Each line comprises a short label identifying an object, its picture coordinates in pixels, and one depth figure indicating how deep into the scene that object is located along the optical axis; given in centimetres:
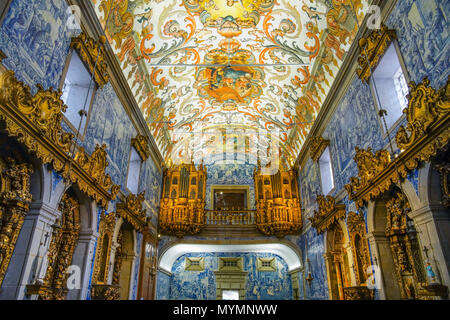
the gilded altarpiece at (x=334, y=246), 970
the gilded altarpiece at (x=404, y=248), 624
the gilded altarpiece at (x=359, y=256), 718
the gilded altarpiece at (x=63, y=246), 619
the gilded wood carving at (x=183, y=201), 1437
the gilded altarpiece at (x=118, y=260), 935
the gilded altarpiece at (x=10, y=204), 478
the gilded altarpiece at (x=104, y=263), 737
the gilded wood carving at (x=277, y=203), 1445
